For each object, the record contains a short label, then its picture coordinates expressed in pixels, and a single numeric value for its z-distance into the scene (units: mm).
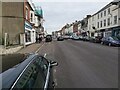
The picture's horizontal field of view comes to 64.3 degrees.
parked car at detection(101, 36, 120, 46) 13301
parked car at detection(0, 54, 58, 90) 1178
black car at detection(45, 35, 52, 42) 23225
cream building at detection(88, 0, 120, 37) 19174
